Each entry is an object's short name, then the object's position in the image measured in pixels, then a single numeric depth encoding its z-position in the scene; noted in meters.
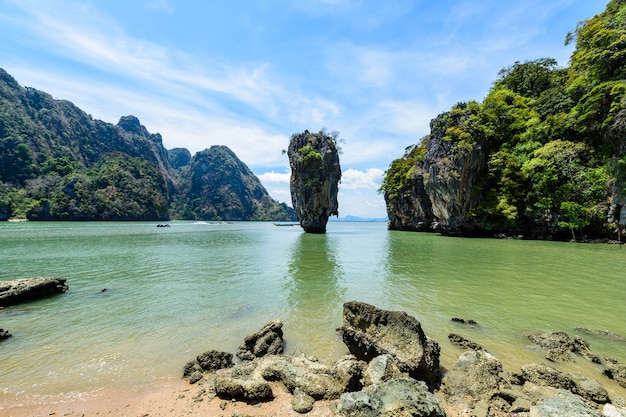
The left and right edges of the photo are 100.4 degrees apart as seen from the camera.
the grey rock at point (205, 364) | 5.07
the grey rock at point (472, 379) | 4.29
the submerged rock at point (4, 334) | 6.64
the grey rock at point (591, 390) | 4.17
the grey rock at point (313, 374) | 4.37
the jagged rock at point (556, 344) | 5.62
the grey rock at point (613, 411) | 3.44
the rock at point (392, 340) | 4.73
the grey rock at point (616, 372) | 4.72
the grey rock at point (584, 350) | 5.53
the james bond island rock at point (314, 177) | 42.72
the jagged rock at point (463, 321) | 7.52
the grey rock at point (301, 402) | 4.03
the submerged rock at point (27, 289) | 9.45
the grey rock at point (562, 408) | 3.24
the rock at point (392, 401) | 3.30
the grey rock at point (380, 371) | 4.43
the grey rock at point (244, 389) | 4.30
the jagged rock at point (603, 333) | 6.50
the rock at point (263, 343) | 5.95
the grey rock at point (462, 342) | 6.05
